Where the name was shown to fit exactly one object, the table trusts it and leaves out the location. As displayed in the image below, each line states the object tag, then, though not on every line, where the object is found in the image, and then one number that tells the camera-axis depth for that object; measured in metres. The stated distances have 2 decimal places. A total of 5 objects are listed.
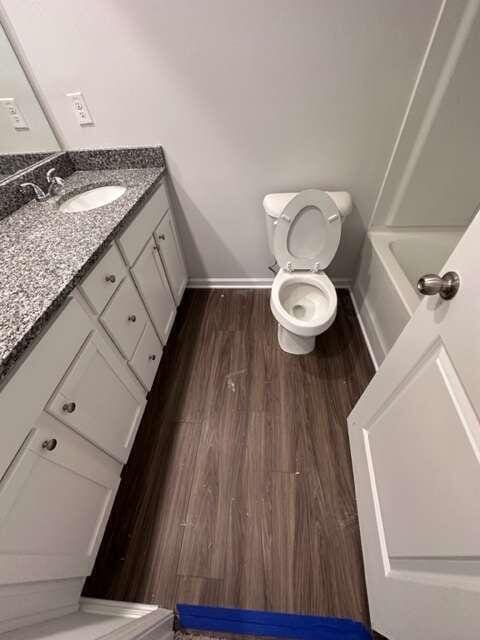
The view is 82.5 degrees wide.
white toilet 1.30
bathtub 1.40
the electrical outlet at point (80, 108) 1.27
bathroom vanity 0.66
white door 0.51
